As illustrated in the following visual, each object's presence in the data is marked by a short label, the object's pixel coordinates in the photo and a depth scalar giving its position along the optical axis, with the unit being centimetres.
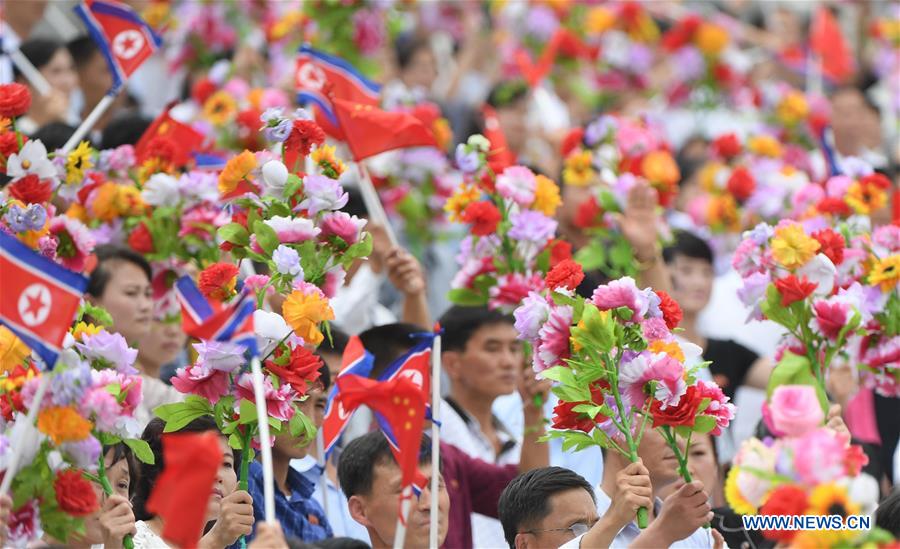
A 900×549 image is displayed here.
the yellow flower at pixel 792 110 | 2214
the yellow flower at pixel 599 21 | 2534
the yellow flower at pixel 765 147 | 1956
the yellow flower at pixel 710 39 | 2486
